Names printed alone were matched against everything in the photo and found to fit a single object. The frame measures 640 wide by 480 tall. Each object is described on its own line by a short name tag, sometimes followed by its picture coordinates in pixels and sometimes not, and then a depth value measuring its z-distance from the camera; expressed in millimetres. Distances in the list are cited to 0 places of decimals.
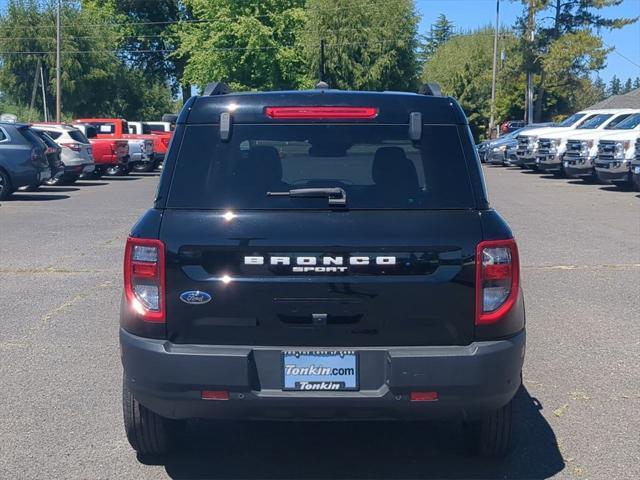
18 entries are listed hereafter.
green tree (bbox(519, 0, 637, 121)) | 45500
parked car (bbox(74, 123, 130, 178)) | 28797
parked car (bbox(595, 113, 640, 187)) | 22156
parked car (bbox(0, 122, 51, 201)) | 19891
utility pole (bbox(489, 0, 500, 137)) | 53619
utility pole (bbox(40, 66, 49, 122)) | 48094
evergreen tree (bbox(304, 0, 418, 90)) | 55375
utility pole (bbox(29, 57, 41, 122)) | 50188
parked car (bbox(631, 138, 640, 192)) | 20455
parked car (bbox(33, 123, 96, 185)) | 24736
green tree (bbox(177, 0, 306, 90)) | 55156
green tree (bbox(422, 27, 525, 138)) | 55594
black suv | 4020
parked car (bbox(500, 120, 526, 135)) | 52681
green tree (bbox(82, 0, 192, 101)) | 63312
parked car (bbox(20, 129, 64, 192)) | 21253
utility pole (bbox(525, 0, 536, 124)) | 48500
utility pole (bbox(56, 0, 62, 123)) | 38588
